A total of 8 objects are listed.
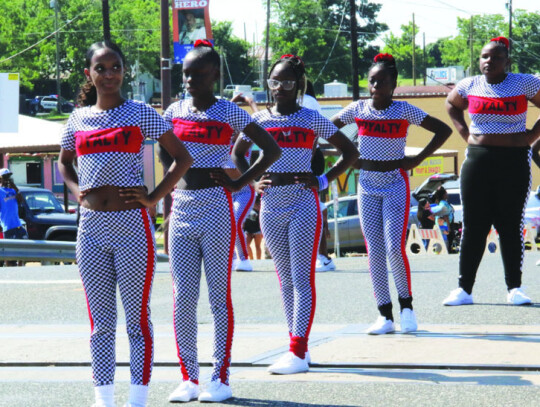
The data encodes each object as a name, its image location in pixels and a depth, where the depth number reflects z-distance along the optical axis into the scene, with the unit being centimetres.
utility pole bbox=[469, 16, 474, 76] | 11036
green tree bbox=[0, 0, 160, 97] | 9662
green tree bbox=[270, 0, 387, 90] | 10838
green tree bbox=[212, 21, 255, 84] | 12424
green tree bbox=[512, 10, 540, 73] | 12344
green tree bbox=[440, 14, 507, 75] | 12850
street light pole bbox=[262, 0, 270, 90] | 8131
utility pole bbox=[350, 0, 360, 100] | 4003
